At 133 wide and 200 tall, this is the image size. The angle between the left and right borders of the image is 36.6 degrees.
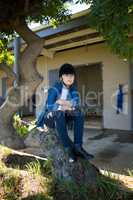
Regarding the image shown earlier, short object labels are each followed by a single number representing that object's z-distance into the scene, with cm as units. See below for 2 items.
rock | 231
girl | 234
